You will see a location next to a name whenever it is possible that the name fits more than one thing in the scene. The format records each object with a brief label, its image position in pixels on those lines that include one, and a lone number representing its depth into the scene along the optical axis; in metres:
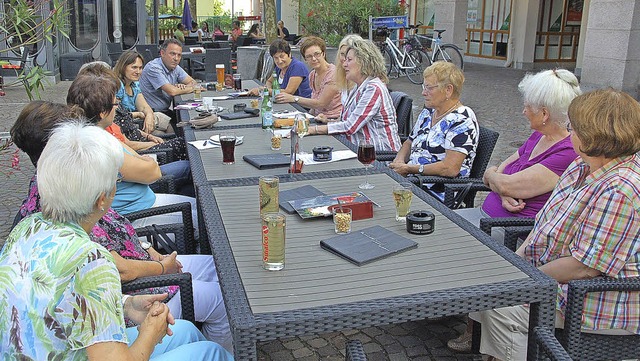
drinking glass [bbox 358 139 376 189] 3.21
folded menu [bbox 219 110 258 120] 5.07
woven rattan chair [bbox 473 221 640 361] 2.23
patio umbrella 17.64
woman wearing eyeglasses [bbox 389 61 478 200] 3.72
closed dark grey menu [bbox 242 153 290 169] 3.45
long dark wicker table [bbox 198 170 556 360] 1.85
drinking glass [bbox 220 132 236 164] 3.49
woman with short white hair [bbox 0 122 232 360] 1.59
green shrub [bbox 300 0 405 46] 12.99
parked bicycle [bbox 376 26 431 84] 13.51
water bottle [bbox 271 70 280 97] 6.25
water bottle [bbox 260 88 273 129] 4.55
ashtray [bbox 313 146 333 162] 3.59
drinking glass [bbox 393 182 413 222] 2.56
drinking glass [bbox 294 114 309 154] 3.84
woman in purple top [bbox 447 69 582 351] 3.03
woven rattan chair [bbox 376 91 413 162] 5.09
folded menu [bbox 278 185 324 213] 2.76
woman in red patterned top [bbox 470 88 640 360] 2.25
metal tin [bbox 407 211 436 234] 2.43
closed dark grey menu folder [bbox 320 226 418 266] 2.21
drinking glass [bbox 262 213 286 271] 2.08
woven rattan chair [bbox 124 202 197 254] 3.17
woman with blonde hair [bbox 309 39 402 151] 4.47
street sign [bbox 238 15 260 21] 26.29
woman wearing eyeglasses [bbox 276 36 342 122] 5.75
